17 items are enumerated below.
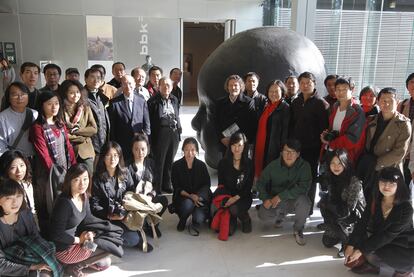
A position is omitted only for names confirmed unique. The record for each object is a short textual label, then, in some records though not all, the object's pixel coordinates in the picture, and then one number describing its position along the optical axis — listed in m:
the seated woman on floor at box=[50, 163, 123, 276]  2.74
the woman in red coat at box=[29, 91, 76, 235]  3.10
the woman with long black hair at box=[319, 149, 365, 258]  3.15
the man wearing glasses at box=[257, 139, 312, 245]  3.49
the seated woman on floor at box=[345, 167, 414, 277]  2.72
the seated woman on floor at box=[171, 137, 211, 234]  3.62
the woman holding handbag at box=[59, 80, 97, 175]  3.40
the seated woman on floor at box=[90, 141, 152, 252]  3.15
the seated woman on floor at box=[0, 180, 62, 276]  2.48
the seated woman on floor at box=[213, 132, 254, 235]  3.58
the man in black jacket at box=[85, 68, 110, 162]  3.71
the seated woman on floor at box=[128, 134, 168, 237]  3.42
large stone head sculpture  4.25
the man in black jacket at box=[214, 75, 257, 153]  3.89
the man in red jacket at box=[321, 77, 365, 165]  3.35
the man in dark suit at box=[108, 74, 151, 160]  3.93
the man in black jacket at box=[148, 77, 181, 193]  4.27
